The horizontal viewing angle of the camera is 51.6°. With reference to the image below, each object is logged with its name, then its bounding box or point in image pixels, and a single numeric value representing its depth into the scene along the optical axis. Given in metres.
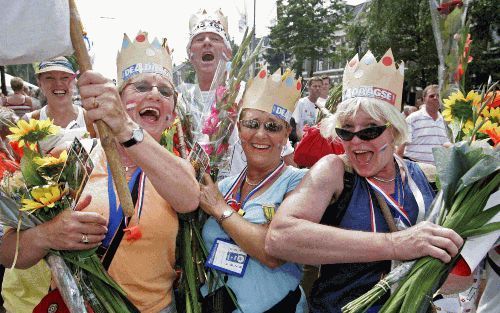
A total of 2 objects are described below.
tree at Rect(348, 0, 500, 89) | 21.44
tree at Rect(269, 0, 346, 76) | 30.17
